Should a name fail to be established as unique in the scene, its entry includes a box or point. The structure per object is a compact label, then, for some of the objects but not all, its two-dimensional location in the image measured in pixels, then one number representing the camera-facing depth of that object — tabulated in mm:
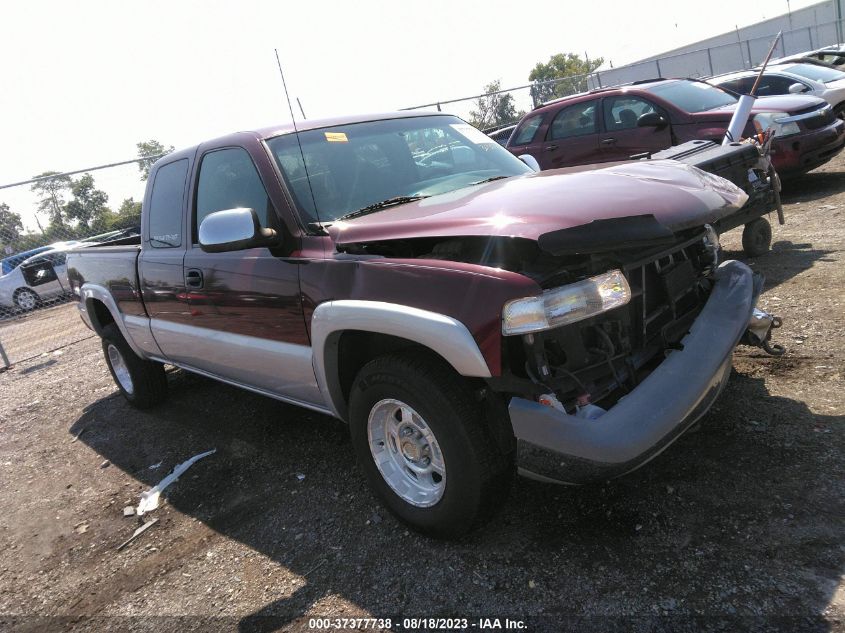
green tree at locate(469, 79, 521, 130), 16703
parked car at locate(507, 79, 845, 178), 7832
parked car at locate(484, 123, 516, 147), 13555
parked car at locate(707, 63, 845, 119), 10782
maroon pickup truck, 2393
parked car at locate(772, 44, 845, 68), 16622
